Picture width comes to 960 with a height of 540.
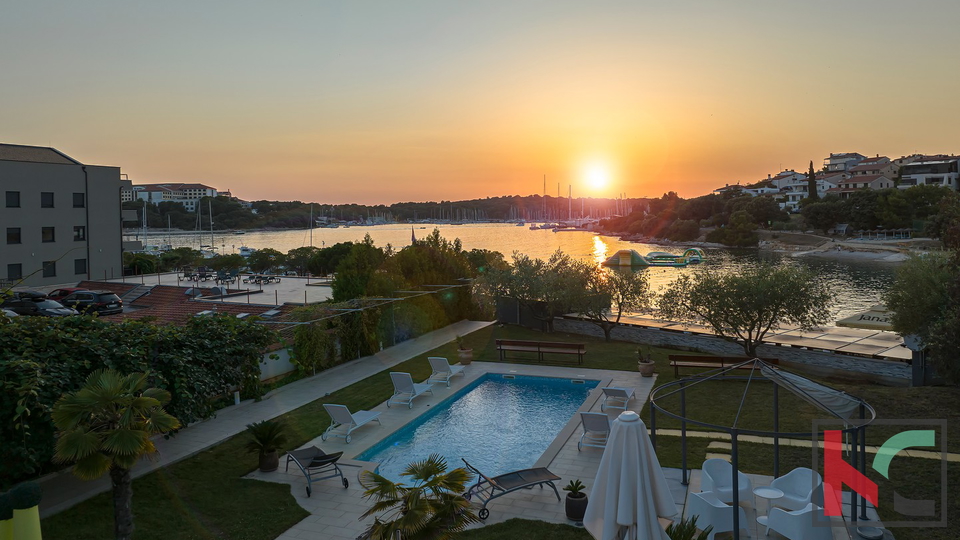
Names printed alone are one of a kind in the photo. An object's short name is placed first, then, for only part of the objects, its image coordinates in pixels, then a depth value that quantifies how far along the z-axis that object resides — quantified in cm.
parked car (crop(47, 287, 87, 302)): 3100
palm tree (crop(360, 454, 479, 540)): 591
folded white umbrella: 657
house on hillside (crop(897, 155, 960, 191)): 10350
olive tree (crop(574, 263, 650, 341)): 2317
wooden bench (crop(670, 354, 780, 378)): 1705
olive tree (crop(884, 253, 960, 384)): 1223
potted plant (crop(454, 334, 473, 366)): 1939
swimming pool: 1236
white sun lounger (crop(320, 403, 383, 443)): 1249
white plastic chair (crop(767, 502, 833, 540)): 740
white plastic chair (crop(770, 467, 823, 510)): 841
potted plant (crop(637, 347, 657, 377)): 1745
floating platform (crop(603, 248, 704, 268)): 7225
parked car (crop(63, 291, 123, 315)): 2716
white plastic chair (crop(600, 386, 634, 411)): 1433
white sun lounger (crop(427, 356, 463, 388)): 1741
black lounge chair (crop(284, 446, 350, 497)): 993
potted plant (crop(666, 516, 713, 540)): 615
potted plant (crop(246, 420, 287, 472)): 1077
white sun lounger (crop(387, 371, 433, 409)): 1518
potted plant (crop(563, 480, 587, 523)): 863
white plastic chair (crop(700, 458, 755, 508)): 869
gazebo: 760
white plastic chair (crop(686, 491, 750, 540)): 791
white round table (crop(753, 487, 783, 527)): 848
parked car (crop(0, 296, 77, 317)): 2547
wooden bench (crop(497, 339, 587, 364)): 1969
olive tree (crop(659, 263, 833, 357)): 1894
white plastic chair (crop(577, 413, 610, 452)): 1170
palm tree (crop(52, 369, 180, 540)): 677
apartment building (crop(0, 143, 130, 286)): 3616
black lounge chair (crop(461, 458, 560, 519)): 932
